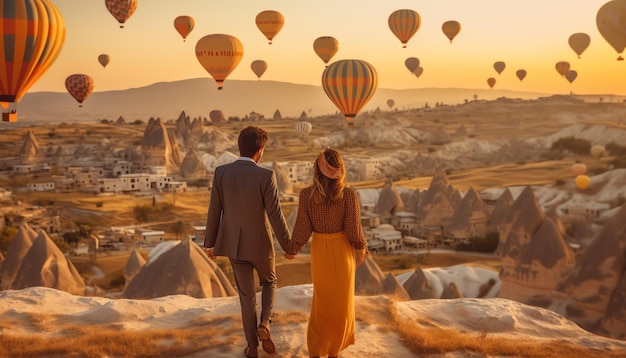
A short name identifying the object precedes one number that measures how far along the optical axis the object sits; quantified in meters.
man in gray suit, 4.33
